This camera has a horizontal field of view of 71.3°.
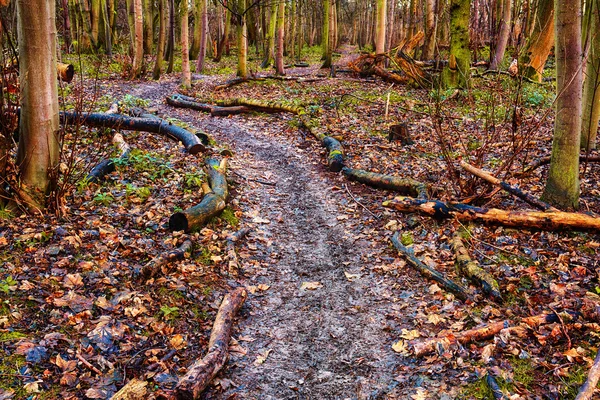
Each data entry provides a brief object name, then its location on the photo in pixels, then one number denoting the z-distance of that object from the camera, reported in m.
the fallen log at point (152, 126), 8.78
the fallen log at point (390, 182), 7.12
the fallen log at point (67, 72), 7.64
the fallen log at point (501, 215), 5.42
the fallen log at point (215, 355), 3.41
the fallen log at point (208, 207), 5.89
